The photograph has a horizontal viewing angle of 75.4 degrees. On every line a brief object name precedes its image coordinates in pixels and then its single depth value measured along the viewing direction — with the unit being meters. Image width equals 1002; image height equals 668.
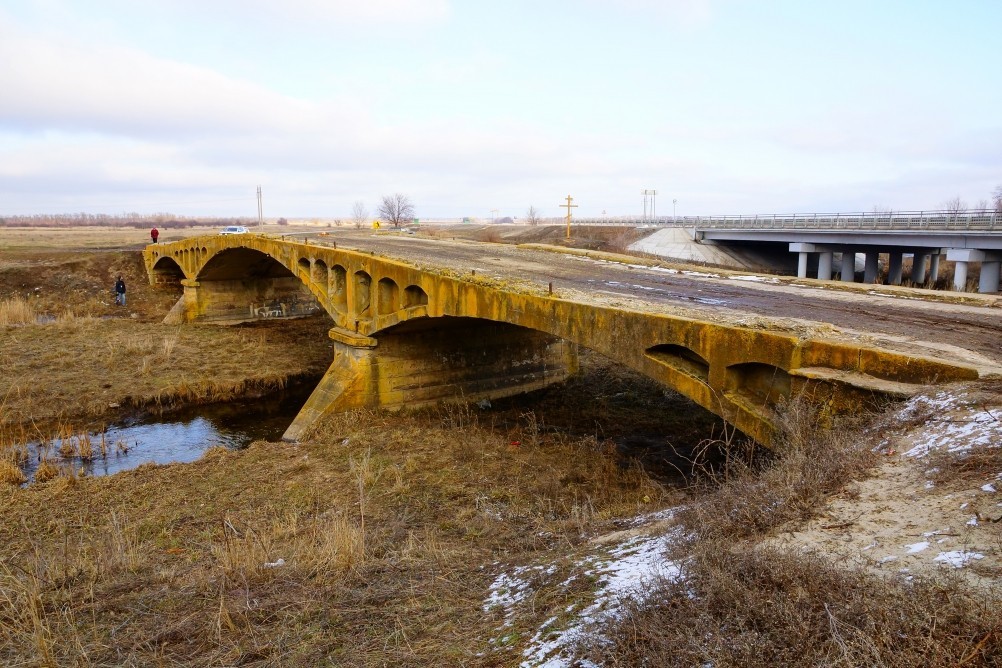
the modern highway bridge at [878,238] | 31.44
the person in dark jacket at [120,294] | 43.12
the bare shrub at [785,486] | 5.62
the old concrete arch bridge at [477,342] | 8.23
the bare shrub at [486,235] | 66.53
